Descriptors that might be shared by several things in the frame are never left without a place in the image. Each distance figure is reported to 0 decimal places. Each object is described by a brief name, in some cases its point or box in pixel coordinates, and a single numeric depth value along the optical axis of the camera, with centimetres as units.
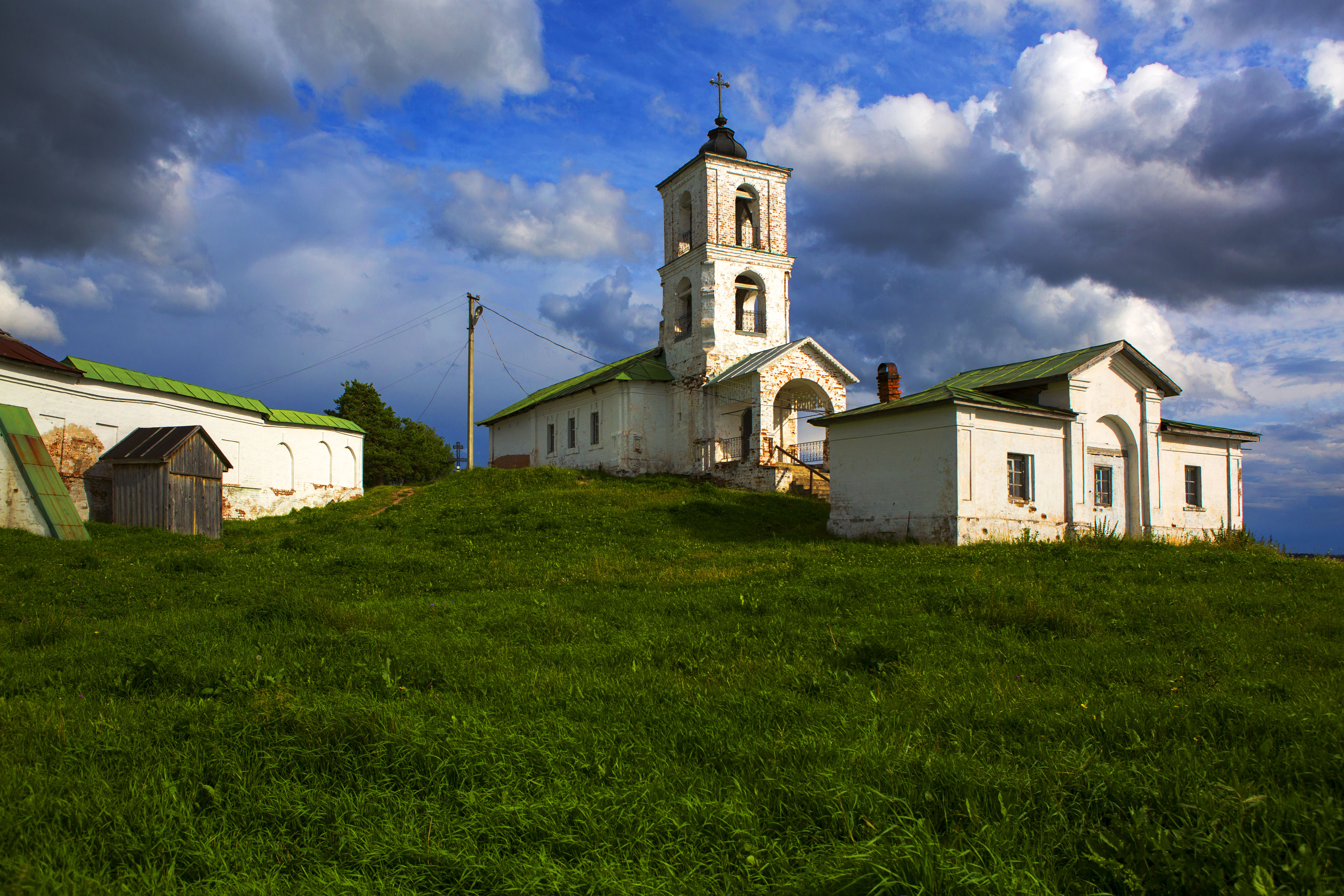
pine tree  4822
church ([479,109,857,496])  2736
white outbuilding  1695
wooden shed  1848
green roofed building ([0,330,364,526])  1766
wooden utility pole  2923
